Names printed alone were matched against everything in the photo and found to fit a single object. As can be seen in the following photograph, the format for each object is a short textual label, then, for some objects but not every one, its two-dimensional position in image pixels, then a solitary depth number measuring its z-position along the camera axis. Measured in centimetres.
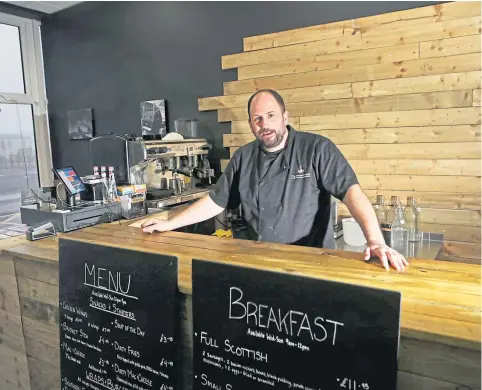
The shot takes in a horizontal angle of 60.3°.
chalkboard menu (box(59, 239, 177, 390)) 130
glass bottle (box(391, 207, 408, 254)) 272
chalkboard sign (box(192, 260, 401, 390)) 90
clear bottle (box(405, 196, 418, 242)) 288
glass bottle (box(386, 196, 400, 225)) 306
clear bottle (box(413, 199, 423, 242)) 299
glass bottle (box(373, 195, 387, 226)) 314
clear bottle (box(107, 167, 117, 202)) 266
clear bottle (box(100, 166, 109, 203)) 264
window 514
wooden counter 95
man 205
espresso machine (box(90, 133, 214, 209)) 343
